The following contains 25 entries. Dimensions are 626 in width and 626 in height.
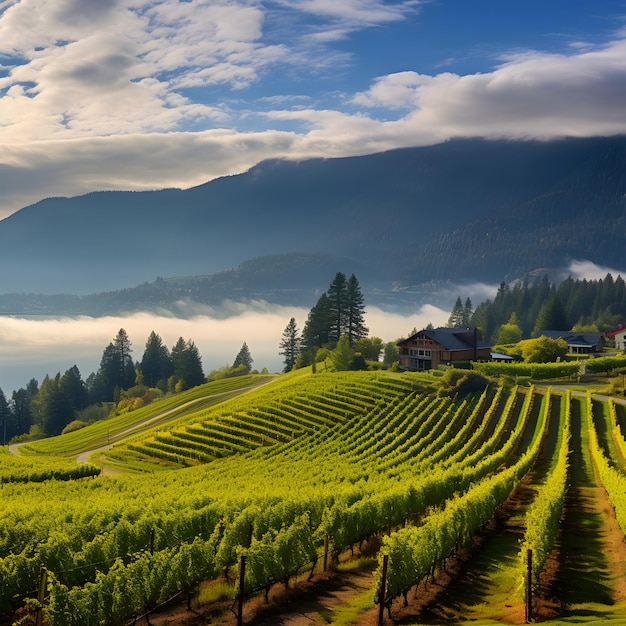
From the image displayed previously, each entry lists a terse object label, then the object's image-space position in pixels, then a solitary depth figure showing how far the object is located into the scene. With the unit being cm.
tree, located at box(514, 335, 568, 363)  11300
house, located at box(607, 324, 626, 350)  15304
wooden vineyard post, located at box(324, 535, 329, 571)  2888
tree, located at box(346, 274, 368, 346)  16012
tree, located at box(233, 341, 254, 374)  17505
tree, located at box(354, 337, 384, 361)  14000
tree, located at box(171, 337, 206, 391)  16862
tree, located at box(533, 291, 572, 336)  18438
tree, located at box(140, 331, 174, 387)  19225
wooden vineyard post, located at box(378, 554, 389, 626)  2284
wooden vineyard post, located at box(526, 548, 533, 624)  2302
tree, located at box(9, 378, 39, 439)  18256
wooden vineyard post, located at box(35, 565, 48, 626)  2091
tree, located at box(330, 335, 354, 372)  12100
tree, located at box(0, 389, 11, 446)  17915
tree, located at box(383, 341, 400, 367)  14609
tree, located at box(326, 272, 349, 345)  16012
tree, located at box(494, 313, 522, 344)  17854
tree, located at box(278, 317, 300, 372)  17412
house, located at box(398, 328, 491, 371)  11738
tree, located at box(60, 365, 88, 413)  17999
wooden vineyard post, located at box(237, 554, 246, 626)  2312
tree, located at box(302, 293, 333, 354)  16012
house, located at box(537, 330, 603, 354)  14791
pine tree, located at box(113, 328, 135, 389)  19688
